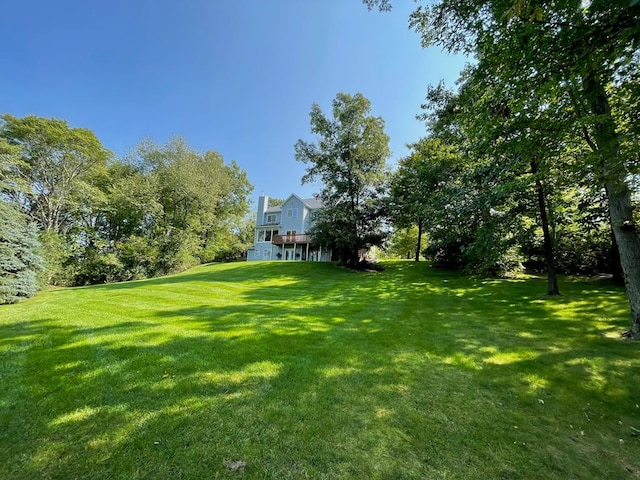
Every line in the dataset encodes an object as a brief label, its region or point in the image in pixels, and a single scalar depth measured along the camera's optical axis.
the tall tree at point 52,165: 20.44
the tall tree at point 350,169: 20.34
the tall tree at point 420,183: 14.67
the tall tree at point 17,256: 9.46
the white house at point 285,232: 29.47
